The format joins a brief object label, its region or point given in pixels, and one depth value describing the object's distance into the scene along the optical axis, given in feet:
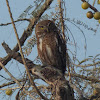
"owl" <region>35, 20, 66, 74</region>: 30.96
